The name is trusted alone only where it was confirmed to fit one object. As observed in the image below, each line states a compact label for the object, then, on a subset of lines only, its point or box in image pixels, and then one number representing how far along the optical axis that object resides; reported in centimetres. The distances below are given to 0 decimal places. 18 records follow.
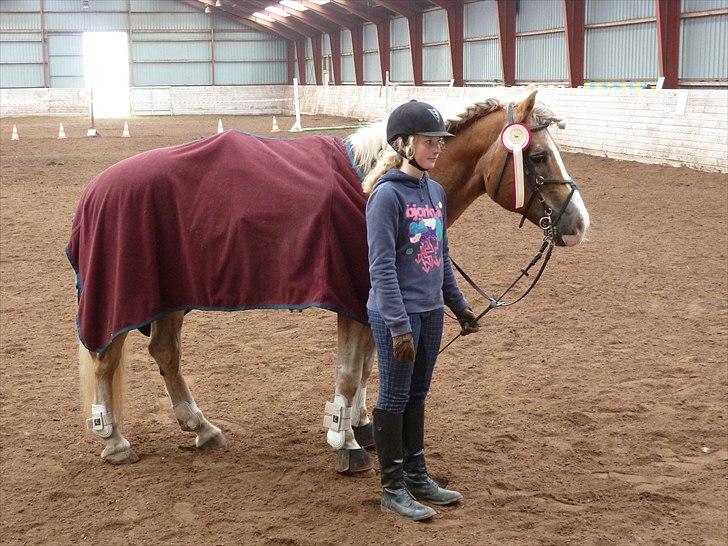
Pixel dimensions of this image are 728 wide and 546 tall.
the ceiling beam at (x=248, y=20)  4006
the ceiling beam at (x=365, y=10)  3122
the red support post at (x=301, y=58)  4222
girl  324
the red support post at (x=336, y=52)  3806
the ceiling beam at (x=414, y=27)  2823
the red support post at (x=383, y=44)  3170
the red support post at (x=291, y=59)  4297
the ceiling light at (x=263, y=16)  3988
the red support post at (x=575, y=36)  1880
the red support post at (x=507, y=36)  2212
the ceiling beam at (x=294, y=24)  3941
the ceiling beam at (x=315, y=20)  3744
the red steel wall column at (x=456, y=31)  2547
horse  380
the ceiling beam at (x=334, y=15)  3388
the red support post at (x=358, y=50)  3484
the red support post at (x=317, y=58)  4041
